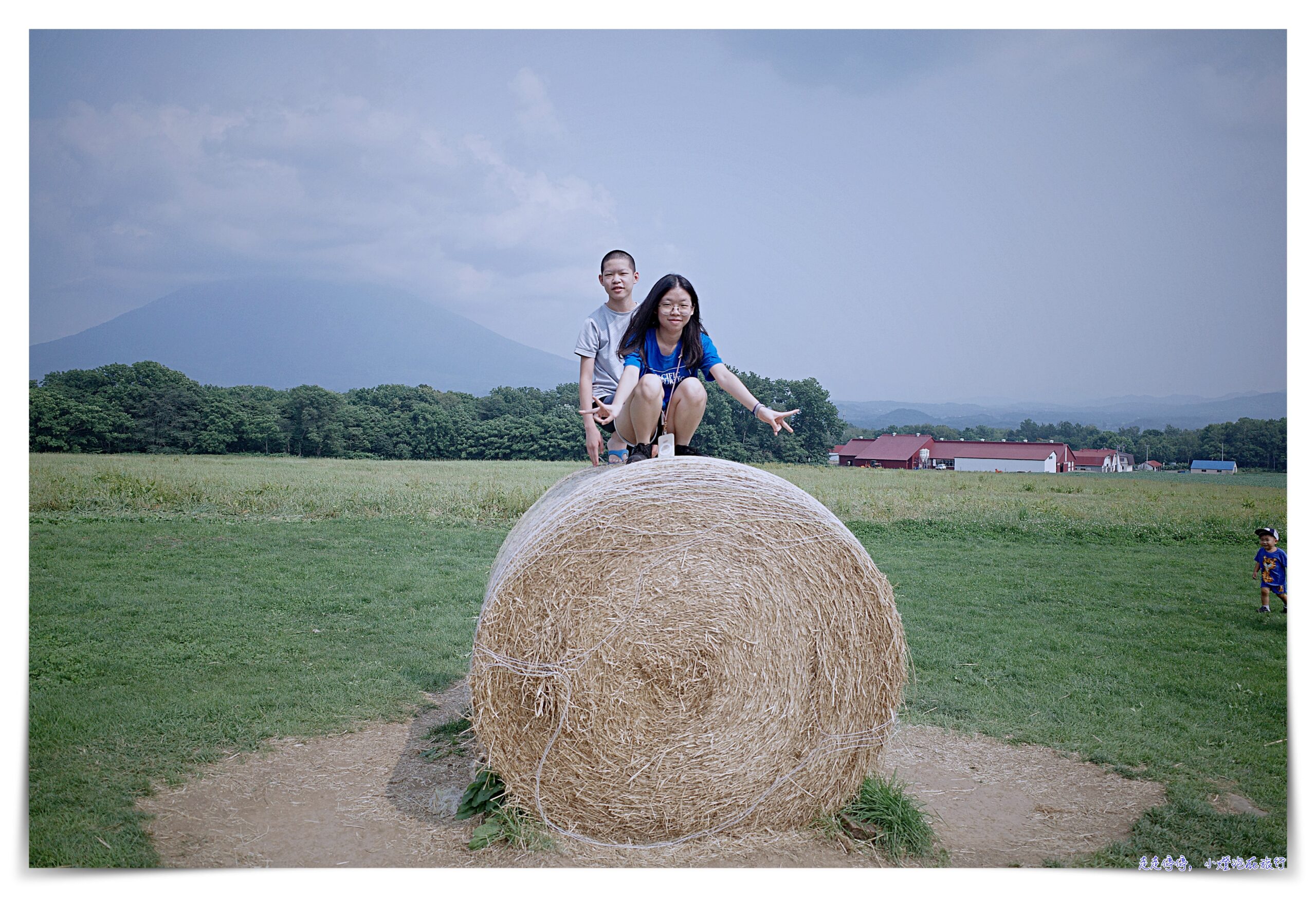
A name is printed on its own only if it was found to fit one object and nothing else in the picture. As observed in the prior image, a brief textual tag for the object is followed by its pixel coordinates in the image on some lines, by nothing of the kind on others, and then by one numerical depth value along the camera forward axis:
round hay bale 3.59
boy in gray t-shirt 4.77
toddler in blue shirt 7.34
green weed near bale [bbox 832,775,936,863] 3.65
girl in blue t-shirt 4.35
